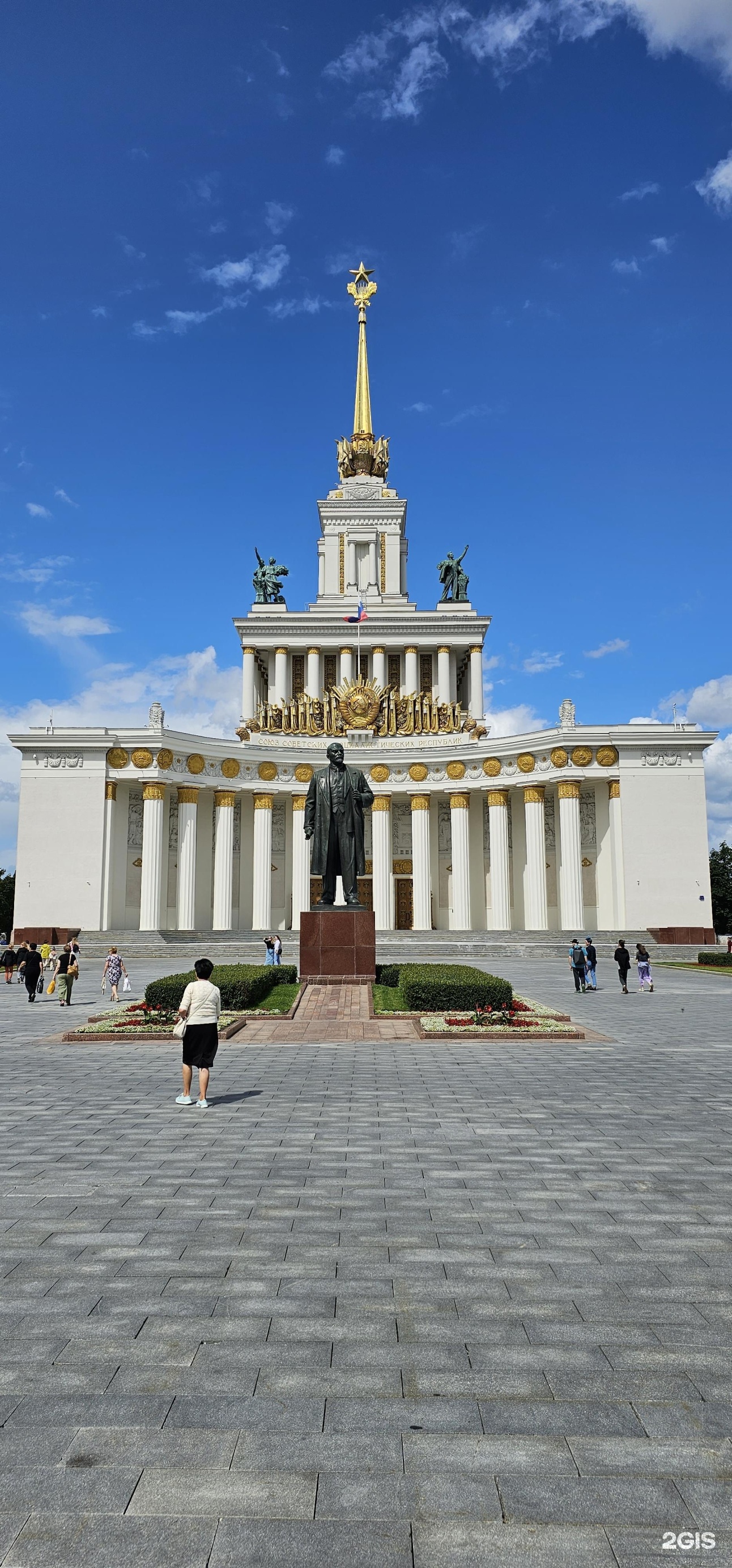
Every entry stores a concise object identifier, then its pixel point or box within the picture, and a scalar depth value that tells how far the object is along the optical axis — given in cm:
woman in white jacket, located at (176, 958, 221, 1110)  898
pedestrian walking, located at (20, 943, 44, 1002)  2123
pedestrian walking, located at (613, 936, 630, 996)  2350
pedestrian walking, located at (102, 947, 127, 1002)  2200
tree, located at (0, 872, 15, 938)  6950
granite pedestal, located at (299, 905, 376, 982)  2081
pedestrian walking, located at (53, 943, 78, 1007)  2055
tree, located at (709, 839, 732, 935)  6481
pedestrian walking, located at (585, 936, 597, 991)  2423
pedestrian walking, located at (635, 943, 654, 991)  2366
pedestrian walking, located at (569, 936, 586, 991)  2330
